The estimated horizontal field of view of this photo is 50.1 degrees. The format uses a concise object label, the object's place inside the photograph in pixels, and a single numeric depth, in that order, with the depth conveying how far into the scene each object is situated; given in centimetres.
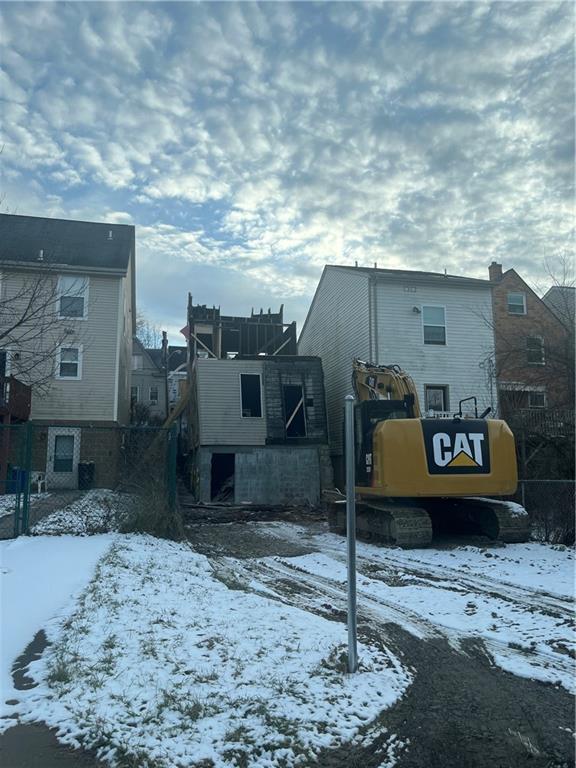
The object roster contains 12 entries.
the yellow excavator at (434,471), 1091
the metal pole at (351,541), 445
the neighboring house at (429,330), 2153
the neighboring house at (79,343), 2319
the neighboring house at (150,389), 4268
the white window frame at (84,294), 2394
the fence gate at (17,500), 996
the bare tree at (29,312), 967
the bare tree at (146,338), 6351
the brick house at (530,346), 1717
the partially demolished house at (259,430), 2141
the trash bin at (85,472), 2236
